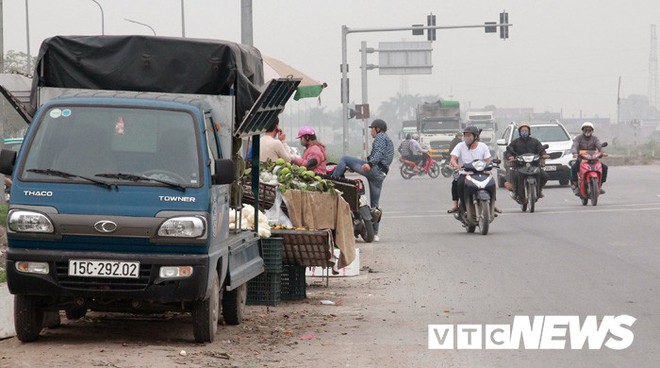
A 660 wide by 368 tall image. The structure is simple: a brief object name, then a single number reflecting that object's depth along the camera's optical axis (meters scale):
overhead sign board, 68.12
